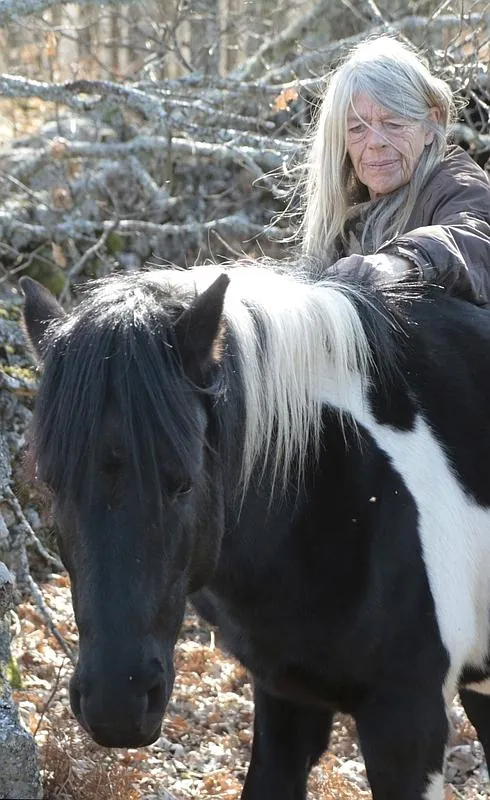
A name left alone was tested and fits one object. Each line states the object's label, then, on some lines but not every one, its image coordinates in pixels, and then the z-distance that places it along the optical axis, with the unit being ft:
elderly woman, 20.61
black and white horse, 13.10
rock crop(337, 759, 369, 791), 25.00
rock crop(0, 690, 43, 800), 16.01
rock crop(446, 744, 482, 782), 26.04
